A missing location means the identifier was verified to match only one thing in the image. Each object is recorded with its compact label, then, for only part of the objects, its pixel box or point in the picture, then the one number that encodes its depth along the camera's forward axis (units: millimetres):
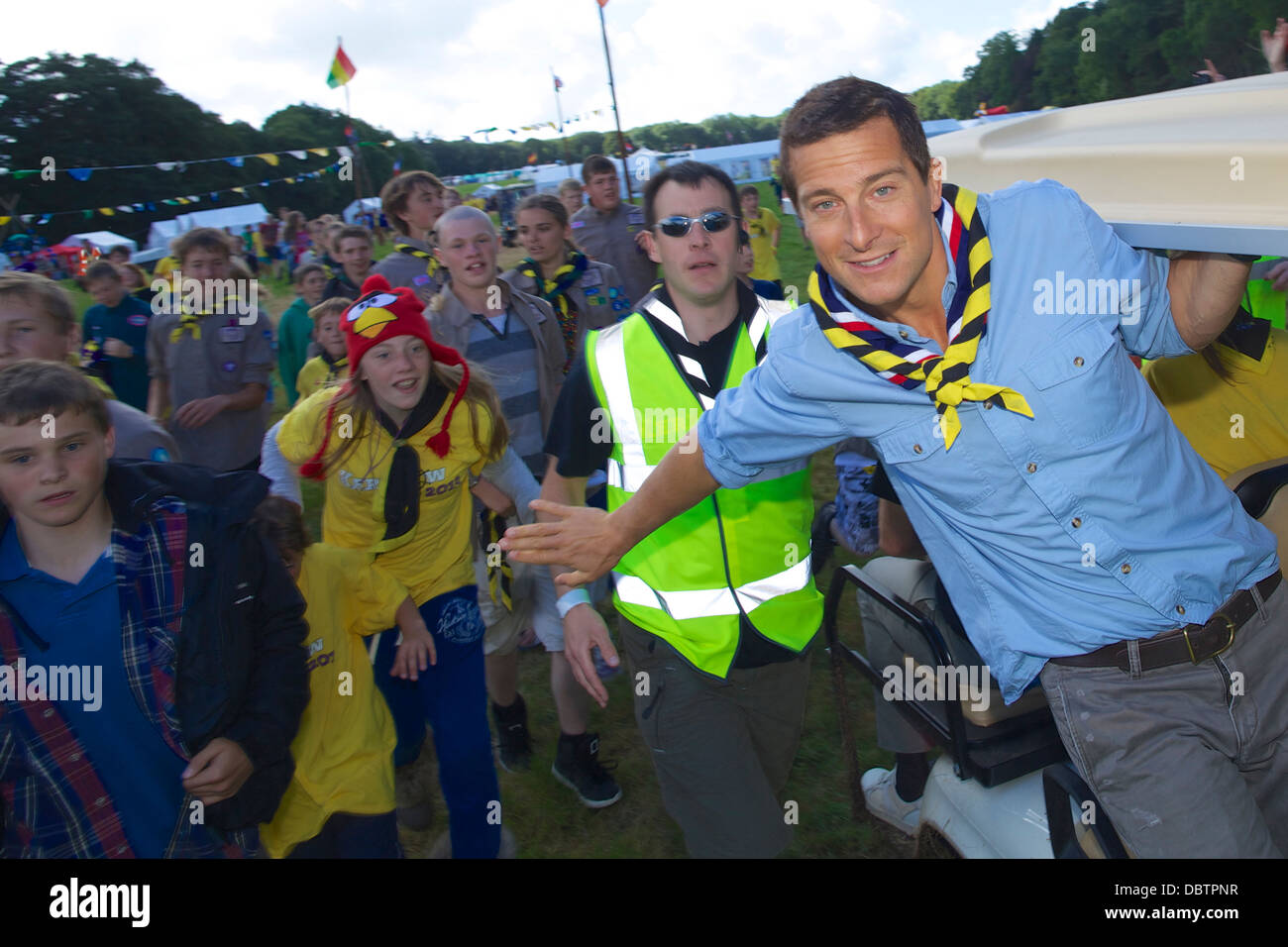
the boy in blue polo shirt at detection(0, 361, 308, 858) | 2141
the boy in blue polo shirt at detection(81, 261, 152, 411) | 6789
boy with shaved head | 4191
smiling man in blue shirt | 1709
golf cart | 1619
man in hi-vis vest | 2578
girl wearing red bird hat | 3365
